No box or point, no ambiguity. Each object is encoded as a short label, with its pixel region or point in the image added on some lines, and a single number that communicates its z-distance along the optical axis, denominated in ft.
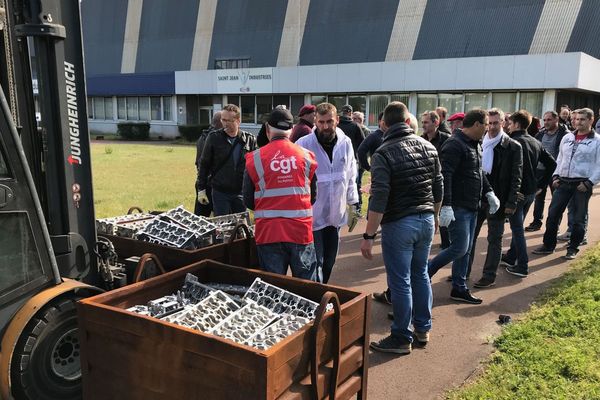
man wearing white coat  16.78
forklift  10.30
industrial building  82.89
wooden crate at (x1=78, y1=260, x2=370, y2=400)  7.82
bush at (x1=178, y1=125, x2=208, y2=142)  110.83
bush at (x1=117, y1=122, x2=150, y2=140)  119.03
